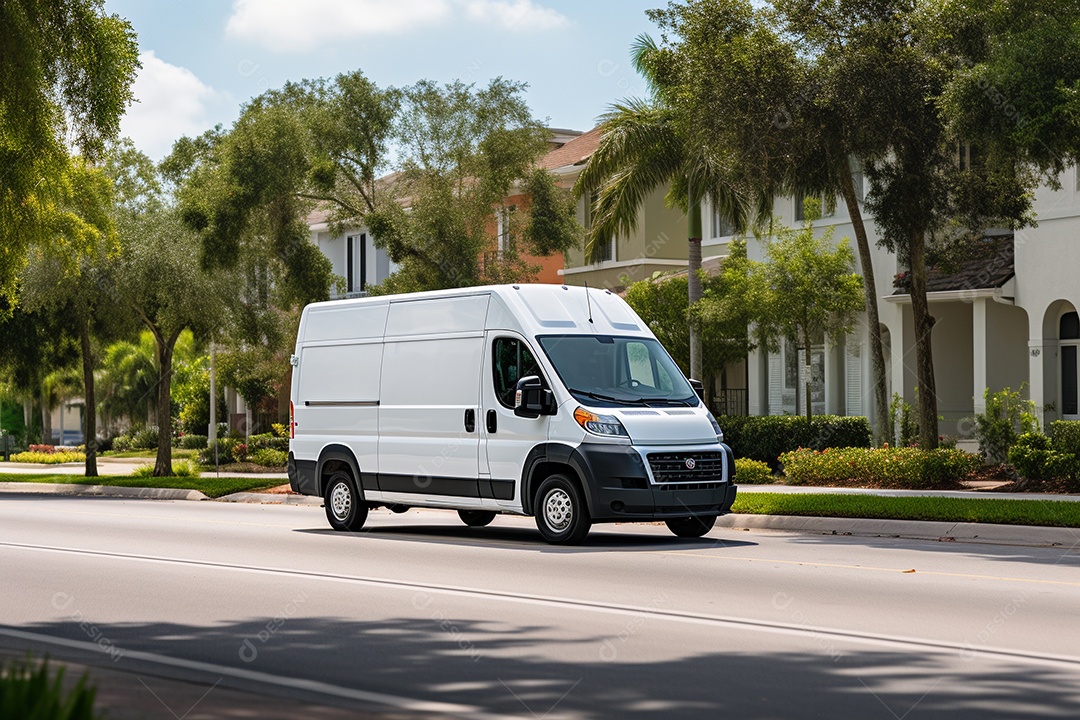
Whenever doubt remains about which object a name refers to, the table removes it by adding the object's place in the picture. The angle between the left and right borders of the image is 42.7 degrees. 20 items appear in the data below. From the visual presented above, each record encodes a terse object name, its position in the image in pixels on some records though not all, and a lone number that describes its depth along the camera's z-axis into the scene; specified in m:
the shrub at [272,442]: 43.25
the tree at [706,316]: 28.52
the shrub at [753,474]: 26.36
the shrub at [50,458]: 50.00
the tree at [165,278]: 32.22
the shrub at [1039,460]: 22.05
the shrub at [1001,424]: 24.53
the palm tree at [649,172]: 28.13
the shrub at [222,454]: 40.72
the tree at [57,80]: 14.80
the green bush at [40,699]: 4.65
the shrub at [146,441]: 57.78
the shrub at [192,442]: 54.09
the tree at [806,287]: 27.05
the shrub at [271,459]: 39.28
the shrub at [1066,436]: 22.27
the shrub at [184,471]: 34.78
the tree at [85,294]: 32.00
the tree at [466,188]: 29.44
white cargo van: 15.34
